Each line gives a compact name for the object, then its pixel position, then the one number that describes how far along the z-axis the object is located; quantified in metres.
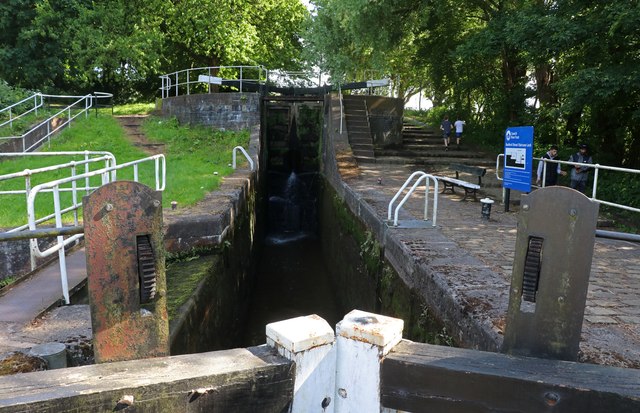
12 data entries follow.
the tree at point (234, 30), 22.59
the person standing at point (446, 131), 17.44
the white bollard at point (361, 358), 2.45
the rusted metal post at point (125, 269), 2.39
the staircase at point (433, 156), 15.23
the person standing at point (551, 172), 10.64
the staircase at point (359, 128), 15.88
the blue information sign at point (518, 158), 8.33
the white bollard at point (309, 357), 2.45
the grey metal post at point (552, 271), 2.42
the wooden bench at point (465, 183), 10.53
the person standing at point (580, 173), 10.02
